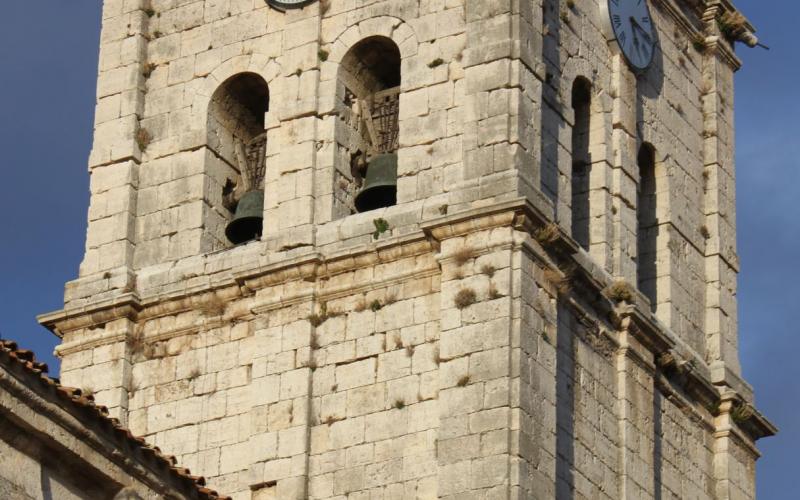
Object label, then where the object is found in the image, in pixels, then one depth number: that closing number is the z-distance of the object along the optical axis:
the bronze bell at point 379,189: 34.28
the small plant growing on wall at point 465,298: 32.19
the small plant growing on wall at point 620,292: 34.03
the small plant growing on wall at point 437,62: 34.28
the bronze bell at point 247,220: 35.16
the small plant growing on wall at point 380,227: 33.41
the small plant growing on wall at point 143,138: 36.00
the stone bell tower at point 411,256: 32.22
